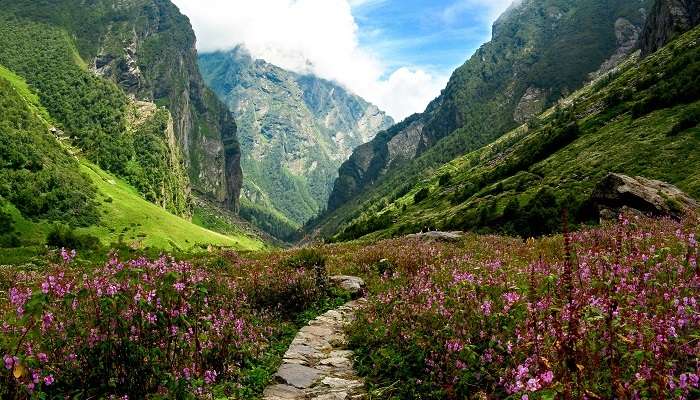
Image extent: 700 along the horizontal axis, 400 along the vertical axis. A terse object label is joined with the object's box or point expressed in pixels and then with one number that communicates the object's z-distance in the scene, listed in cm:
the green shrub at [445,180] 14450
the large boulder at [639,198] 2536
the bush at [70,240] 3941
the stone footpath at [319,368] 809
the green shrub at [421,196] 13189
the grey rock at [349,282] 1625
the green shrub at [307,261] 1795
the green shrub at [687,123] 4769
